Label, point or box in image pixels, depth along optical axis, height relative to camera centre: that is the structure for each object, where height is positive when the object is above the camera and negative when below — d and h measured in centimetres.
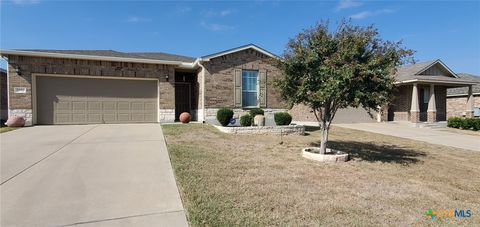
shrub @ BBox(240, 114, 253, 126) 1128 -56
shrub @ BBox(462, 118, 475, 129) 1492 -81
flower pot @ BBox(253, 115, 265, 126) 1138 -54
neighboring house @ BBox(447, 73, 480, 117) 2132 +78
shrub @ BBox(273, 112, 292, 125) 1182 -46
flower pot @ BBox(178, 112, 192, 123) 1357 -56
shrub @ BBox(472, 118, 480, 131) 1463 -90
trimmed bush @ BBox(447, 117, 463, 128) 1562 -81
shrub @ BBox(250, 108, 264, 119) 1252 -21
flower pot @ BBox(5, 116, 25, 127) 1120 -65
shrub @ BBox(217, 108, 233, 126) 1127 -37
